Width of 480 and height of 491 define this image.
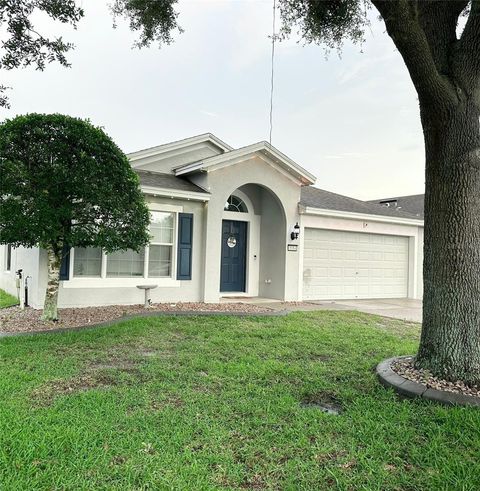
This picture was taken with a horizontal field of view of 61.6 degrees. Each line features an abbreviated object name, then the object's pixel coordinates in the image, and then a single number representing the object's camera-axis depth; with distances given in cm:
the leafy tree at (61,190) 673
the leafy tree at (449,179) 422
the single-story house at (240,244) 971
